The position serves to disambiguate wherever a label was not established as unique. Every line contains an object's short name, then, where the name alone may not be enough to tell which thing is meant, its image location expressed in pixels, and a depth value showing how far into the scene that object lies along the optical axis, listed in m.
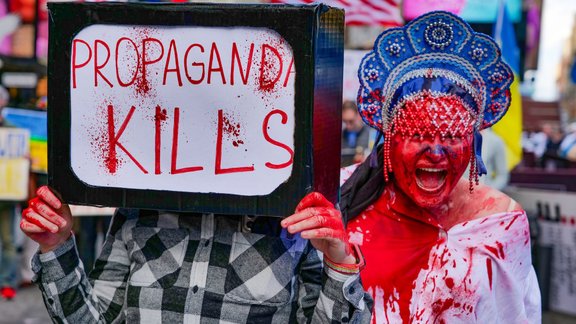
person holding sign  1.99
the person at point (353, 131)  7.21
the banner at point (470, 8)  6.55
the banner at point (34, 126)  7.03
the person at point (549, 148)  13.39
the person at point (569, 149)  10.54
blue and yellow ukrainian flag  5.86
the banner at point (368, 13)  5.92
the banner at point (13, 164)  6.88
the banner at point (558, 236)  6.36
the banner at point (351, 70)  7.34
